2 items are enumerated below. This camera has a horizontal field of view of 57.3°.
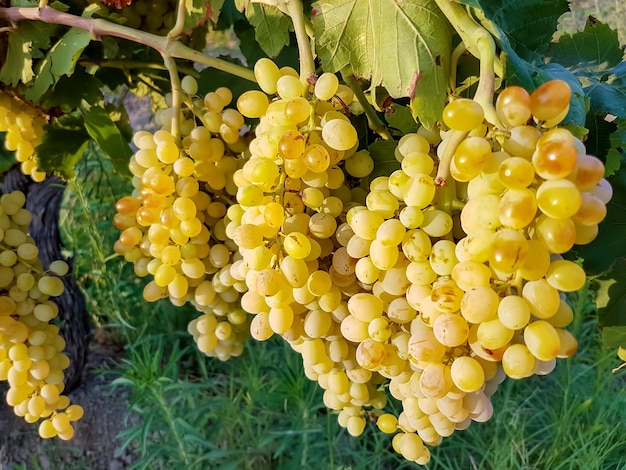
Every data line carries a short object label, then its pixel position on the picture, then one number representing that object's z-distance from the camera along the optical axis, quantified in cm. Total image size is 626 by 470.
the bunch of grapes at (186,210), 56
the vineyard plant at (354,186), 35
